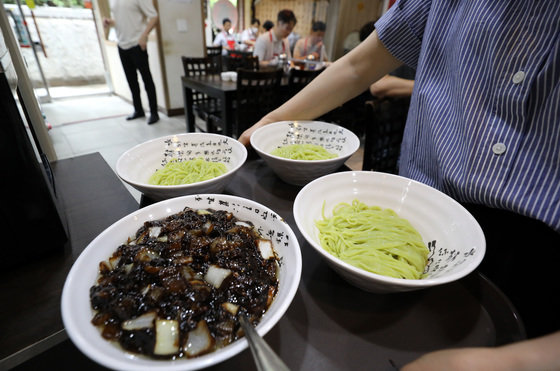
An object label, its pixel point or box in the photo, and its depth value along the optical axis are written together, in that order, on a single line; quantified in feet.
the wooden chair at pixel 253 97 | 10.32
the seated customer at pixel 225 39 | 26.53
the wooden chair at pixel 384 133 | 4.94
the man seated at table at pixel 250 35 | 29.32
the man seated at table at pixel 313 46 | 20.22
